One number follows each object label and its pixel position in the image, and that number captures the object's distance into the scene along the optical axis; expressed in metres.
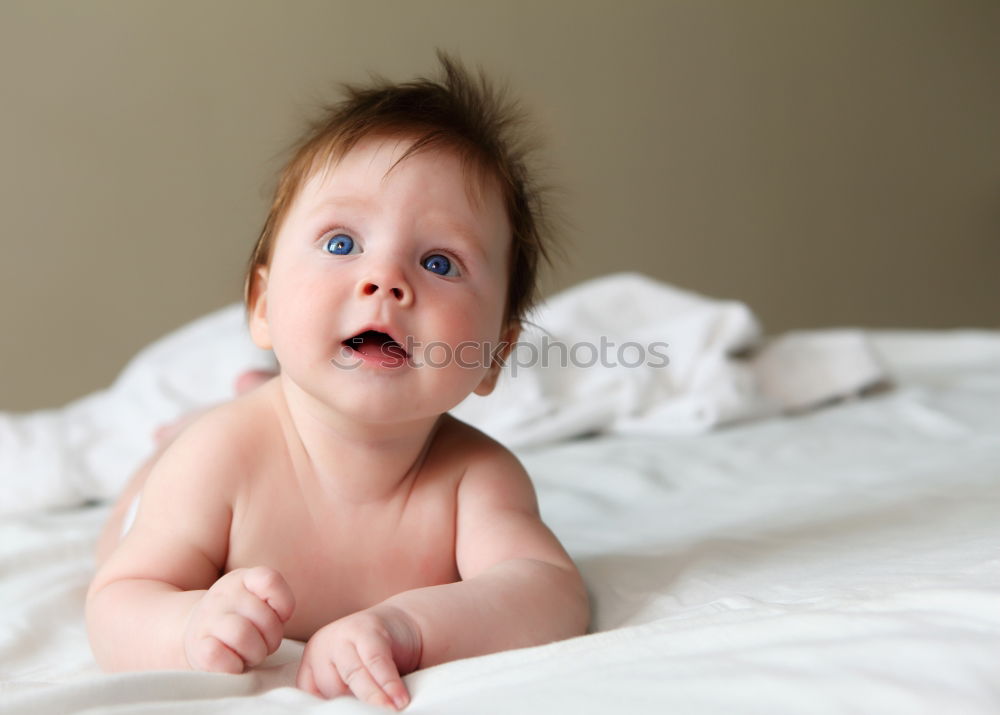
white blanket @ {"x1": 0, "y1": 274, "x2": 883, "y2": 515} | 1.61
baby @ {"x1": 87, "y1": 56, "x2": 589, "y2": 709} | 0.75
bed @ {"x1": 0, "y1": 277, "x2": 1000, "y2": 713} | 0.57
